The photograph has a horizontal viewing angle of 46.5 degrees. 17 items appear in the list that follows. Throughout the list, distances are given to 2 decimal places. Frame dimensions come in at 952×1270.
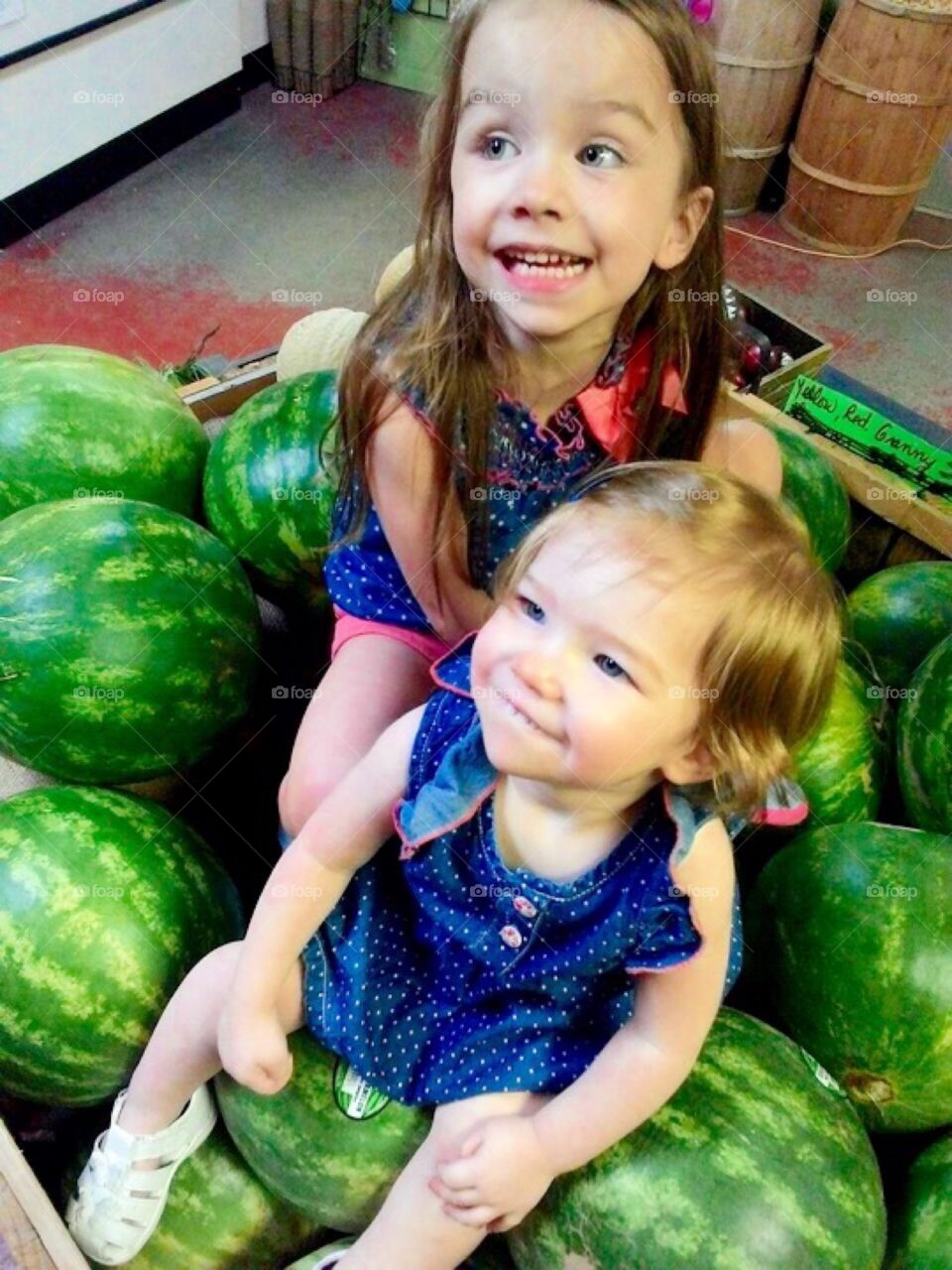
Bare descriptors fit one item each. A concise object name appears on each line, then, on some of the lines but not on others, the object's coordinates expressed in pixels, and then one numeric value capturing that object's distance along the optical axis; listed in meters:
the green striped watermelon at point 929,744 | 1.44
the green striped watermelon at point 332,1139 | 1.12
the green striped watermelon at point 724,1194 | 1.02
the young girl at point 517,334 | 1.10
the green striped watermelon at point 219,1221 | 1.20
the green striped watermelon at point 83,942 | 1.19
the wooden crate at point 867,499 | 1.92
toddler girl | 0.86
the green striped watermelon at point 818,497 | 1.86
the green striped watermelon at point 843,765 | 1.52
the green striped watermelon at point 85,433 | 1.62
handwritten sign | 1.96
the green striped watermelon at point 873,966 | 1.21
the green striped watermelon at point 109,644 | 1.38
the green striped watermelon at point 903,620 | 1.70
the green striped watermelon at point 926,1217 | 1.13
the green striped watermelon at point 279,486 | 1.71
